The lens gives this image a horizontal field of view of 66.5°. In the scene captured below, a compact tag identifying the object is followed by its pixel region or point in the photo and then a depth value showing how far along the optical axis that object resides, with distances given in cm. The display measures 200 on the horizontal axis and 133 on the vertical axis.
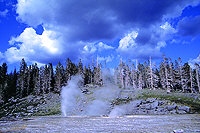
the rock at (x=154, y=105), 5150
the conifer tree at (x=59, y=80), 9984
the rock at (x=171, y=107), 4859
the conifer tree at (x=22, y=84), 9552
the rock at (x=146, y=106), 5221
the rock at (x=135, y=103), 5520
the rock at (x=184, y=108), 4666
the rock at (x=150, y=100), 5600
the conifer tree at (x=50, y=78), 10312
